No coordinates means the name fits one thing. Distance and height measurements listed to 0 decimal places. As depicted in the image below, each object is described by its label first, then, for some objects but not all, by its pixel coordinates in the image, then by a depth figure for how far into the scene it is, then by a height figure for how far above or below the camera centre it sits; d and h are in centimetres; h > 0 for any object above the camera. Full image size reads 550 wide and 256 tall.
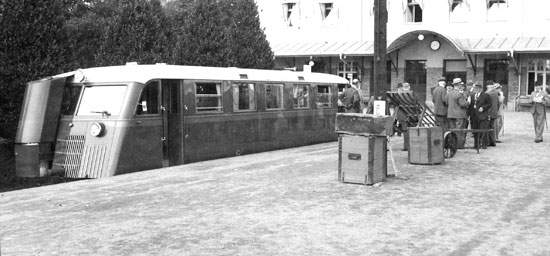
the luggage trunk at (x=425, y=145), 1252 -86
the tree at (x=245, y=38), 2481 +270
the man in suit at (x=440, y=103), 1591 +1
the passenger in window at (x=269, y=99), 1631 +13
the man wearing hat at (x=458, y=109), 1524 -14
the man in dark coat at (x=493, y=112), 1655 -24
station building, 3416 +388
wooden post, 1114 +101
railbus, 1178 -32
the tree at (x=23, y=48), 1498 +142
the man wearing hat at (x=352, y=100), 1802 +11
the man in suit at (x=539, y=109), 1727 -17
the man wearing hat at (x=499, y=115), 1809 -38
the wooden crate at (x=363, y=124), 983 -33
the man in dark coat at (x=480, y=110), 1592 -17
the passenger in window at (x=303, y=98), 1800 +17
